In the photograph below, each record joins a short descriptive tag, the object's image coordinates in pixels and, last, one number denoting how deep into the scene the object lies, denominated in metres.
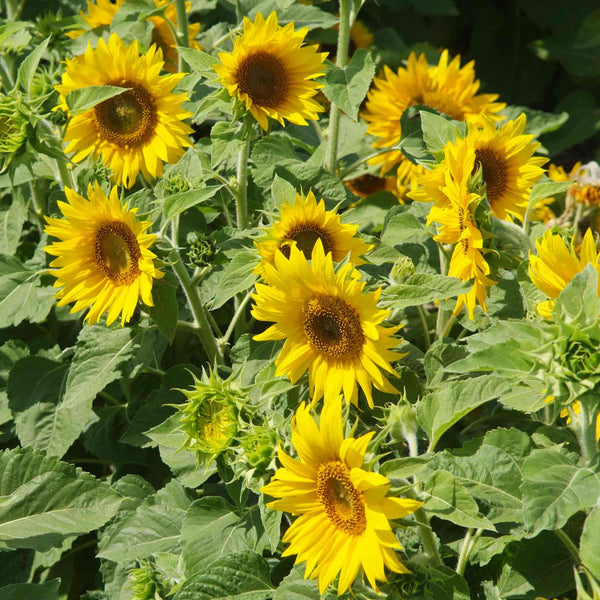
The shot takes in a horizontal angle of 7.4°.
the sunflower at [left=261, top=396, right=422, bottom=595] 4.42
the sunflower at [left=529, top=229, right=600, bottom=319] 4.51
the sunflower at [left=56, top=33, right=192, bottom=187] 4.73
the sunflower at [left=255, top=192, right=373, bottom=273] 4.59
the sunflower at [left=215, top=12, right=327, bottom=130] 4.68
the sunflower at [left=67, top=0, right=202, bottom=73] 5.05
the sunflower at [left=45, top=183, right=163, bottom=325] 4.62
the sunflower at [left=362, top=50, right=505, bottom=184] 5.04
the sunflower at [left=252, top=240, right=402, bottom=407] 4.52
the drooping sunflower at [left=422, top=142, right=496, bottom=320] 4.57
